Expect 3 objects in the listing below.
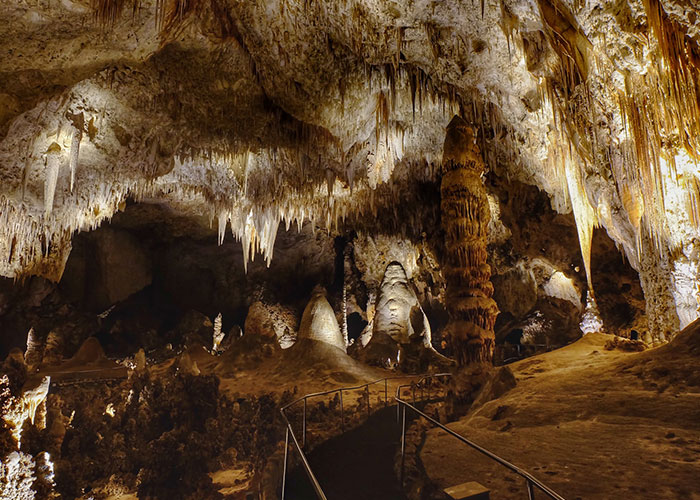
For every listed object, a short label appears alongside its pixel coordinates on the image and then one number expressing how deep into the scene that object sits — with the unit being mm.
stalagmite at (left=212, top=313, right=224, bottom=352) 20209
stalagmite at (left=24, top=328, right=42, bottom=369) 16625
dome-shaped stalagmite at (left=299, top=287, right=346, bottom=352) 14609
